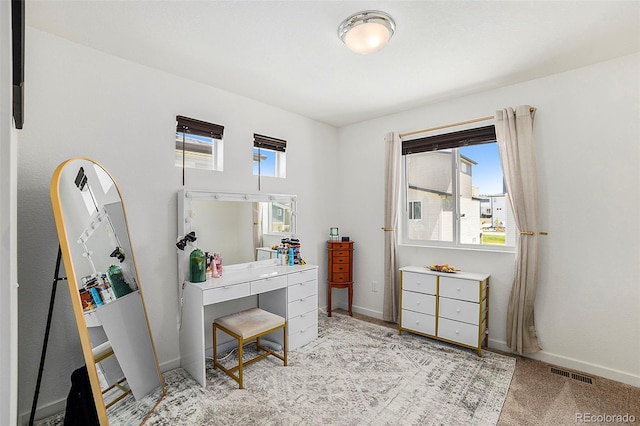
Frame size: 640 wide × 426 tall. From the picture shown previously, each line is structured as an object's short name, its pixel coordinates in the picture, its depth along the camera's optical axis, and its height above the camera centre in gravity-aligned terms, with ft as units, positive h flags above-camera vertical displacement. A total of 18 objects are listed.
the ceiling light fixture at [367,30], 6.34 +4.03
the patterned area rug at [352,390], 6.71 -4.50
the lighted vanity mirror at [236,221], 9.07 -0.20
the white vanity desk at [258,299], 8.04 -2.66
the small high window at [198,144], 9.05 +2.27
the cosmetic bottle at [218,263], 9.31 -1.48
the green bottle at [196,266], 8.49 -1.43
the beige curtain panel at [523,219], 9.09 -0.17
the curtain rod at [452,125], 10.13 +3.26
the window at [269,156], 11.01 +2.26
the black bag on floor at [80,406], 5.98 -3.83
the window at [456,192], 10.39 +0.82
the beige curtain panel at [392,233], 12.25 -0.77
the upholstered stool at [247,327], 8.00 -3.13
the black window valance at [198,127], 9.02 +2.76
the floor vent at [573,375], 8.11 -4.50
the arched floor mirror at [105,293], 5.72 -1.67
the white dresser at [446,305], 9.55 -3.09
